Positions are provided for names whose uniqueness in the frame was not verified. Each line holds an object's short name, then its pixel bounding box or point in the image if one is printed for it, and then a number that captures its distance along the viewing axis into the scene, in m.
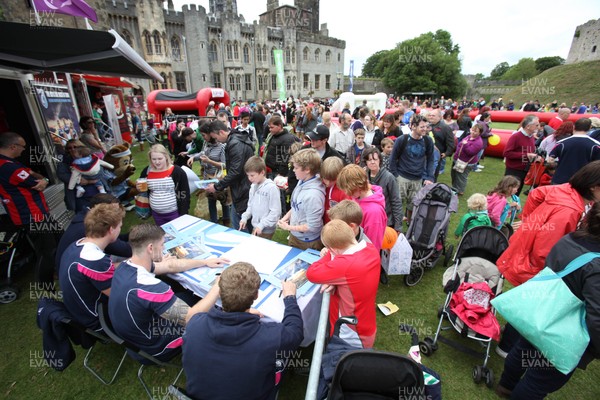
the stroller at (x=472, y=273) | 2.66
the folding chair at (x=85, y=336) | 2.10
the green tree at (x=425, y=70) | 39.22
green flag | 34.72
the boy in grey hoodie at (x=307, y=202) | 2.88
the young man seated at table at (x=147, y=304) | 1.91
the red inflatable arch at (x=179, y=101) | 14.55
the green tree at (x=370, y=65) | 73.59
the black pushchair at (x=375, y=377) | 1.46
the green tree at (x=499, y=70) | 94.56
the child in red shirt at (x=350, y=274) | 1.95
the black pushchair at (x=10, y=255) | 3.64
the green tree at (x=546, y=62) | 73.25
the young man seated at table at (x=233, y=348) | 1.40
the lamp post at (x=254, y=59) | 34.69
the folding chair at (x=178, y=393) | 1.47
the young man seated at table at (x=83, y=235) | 2.68
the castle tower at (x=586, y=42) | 36.78
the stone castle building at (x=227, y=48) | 26.17
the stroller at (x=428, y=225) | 3.80
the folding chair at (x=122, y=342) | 2.04
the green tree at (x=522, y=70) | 72.68
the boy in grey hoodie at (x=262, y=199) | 3.15
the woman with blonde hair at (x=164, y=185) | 3.64
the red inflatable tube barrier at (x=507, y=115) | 16.04
